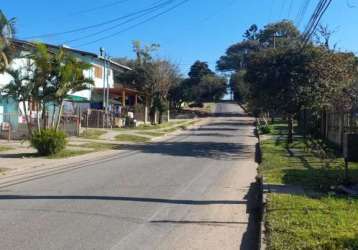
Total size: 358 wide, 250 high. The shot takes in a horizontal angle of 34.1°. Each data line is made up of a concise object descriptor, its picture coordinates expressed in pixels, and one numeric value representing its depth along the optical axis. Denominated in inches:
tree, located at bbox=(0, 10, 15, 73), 776.3
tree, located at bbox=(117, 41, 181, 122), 2384.4
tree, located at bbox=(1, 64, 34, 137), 952.3
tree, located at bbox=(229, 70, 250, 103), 4289.4
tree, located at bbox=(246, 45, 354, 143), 1115.9
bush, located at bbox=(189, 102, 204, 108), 4242.1
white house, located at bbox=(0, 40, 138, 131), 2063.4
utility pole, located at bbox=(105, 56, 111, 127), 1906.3
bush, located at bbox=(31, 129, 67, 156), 900.0
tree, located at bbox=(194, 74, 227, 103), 4315.9
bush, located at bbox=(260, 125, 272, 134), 1728.6
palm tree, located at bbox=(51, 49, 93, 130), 953.5
